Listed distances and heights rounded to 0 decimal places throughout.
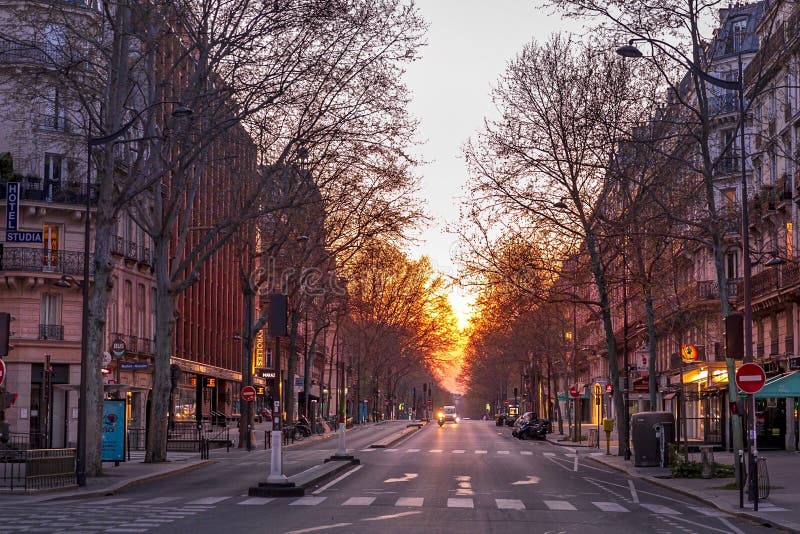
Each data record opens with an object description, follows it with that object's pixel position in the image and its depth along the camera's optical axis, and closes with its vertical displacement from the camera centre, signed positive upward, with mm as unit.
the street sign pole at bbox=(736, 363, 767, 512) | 23609 +216
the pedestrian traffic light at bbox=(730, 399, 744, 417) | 26844 -377
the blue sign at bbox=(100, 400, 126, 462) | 35250 -1171
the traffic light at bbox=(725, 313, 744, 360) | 26719 +1262
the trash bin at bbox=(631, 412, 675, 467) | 37656 -1501
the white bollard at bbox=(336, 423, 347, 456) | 37844 -1841
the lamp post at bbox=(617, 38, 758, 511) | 25812 +4188
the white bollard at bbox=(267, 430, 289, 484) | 25141 -1606
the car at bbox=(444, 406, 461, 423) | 138625 -2768
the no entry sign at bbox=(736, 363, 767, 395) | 23625 +257
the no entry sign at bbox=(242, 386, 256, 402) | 50384 -60
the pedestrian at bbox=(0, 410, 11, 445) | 32094 -1109
